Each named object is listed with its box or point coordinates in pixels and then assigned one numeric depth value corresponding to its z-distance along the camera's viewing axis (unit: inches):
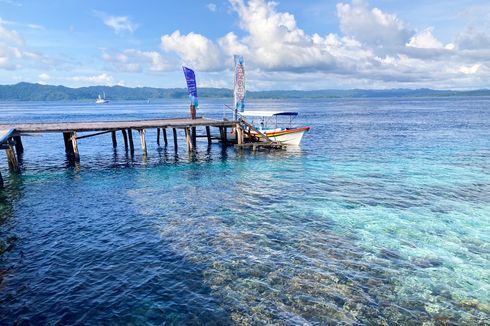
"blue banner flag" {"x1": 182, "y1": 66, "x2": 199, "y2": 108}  1766.1
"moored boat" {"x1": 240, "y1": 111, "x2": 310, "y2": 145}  1846.0
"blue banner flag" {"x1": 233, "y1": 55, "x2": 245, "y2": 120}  1717.5
